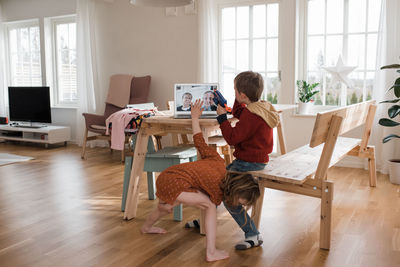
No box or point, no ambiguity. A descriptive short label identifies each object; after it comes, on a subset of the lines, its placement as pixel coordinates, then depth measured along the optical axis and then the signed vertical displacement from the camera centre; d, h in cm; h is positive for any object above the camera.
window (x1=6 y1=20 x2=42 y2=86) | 665 +59
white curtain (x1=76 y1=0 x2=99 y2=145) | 573 +38
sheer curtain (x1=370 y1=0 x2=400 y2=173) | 389 +15
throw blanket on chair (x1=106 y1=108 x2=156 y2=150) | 271 -23
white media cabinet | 582 -67
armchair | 529 -6
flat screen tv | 592 -22
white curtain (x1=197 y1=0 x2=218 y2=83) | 480 +54
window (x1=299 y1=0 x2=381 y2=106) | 423 +45
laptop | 262 -6
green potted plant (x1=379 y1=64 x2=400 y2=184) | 331 -32
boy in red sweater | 224 -26
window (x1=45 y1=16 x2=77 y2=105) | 628 +48
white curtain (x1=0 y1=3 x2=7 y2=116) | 688 +22
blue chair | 278 -50
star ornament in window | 430 +15
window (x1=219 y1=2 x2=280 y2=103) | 470 +51
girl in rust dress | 214 -55
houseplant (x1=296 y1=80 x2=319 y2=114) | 436 -8
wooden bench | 220 -49
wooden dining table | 252 -29
